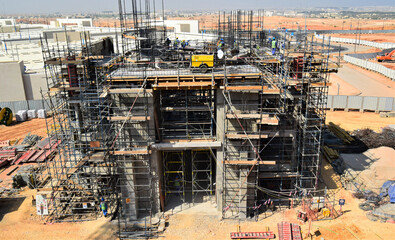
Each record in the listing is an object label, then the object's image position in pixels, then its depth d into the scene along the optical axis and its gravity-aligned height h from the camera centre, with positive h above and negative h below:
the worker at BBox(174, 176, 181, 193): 24.12 -11.31
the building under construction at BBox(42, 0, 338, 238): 20.78 -7.42
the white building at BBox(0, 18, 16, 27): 113.36 +1.73
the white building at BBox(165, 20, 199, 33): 77.19 -0.76
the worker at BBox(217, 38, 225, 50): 28.25 -1.92
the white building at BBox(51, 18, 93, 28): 99.91 +0.91
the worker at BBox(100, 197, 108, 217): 22.14 -11.74
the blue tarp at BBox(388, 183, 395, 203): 22.49 -11.60
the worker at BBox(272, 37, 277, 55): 27.86 -2.15
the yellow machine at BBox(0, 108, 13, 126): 40.25 -10.50
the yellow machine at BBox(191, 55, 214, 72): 21.42 -2.45
